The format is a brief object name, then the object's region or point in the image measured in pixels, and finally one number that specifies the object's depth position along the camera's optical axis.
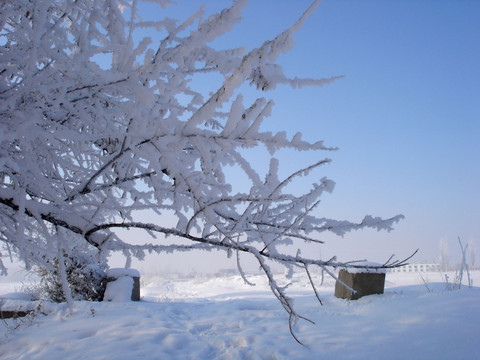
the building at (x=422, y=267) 44.29
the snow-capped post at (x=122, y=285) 8.72
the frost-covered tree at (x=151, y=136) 0.83
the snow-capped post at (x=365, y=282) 7.32
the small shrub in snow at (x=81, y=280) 8.95
